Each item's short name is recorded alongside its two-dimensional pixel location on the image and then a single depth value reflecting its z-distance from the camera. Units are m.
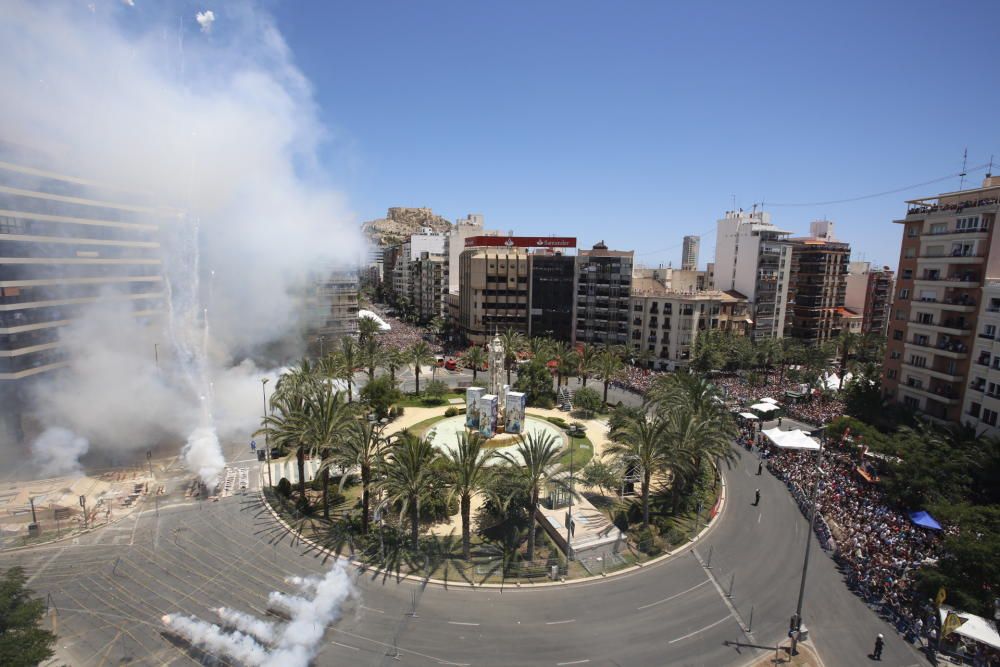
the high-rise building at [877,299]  117.03
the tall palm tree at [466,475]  29.27
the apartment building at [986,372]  41.88
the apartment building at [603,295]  89.88
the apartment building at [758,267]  92.44
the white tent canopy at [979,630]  22.67
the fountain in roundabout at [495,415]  49.28
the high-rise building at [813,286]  99.62
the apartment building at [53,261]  44.12
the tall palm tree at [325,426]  34.22
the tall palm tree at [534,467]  29.98
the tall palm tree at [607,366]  61.88
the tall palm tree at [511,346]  67.31
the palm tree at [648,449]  33.84
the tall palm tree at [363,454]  31.56
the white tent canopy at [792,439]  42.66
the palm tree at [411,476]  29.38
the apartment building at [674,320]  83.12
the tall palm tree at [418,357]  66.19
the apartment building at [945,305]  44.41
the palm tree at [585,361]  65.12
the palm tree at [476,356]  71.25
